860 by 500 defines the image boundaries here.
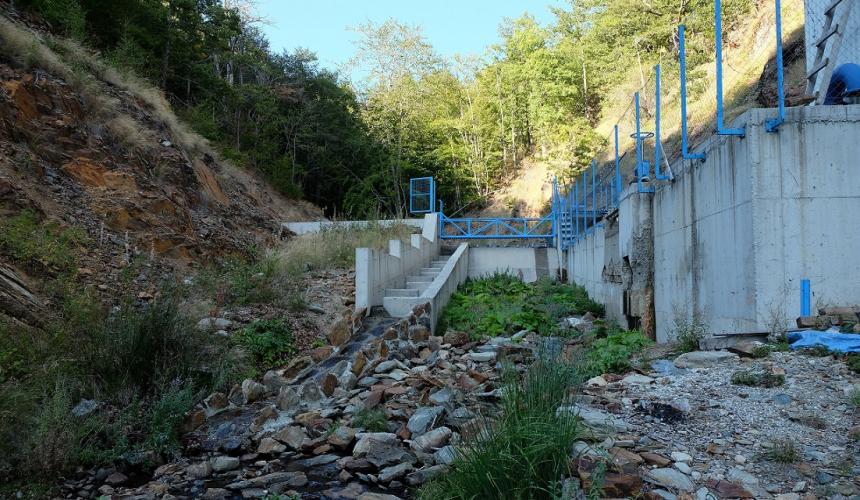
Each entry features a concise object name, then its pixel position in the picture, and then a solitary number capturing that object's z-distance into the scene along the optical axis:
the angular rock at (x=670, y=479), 3.17
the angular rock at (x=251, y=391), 6.22
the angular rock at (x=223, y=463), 4.70
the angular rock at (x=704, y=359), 5.29
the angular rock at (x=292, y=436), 5.11
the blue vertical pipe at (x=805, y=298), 5.45
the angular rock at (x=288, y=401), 6.06
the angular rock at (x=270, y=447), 5.01
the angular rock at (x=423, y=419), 4.98
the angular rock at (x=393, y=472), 4.29
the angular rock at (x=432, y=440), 4.66
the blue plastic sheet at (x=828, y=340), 4.87
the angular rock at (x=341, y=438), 4.95
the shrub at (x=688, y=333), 6.18
